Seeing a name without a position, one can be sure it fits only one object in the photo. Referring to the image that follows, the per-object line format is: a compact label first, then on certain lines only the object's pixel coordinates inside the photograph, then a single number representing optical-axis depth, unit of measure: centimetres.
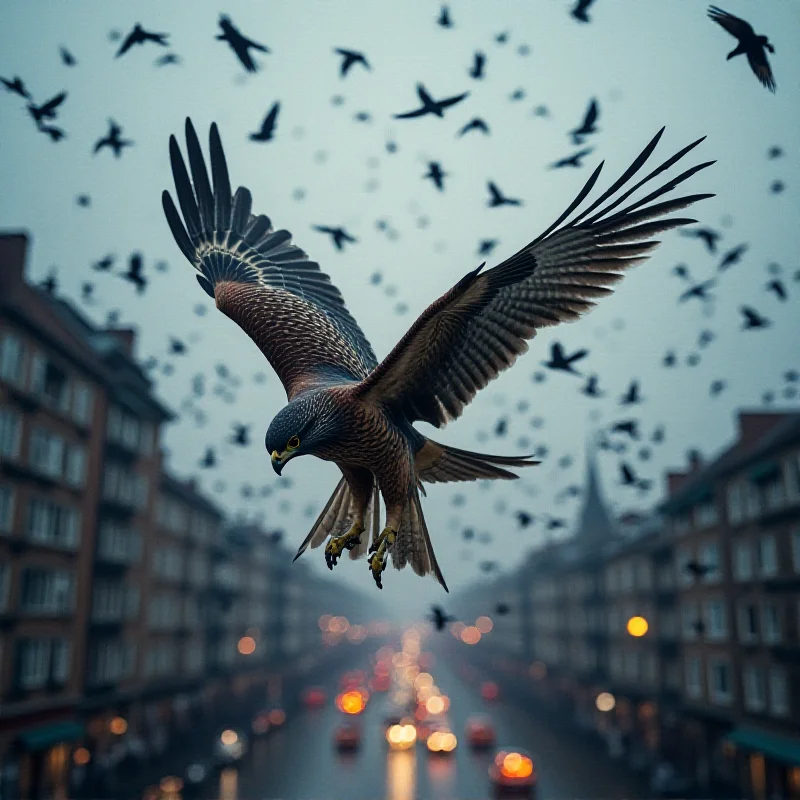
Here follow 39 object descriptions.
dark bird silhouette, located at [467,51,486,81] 735
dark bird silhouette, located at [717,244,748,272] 920
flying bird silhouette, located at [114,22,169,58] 592
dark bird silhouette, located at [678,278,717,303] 893
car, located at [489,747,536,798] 2750
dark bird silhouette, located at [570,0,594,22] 630
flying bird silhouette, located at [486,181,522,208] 715
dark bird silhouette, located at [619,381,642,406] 1194
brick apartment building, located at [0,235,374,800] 2755
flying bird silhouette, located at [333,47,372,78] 657
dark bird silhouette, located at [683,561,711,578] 1817
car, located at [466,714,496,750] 4072
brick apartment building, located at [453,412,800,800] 2956
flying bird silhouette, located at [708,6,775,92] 429
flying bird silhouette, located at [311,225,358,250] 571
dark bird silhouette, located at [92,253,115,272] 766
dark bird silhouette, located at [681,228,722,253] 915
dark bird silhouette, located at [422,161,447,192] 658
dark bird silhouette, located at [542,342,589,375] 606
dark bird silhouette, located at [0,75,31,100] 639
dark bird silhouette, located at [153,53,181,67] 710
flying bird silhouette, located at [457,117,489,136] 774
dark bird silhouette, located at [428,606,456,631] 962
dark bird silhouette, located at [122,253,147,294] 699
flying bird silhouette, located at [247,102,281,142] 558
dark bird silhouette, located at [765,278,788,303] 1078
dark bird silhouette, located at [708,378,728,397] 1466
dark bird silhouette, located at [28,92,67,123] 592
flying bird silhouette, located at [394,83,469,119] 471
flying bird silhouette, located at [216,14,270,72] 504
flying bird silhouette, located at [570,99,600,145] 652
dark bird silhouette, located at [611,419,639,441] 1089
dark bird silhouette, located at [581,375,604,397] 1066
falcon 323
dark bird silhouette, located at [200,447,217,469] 1257
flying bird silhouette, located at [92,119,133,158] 663
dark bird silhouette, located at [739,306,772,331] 1123
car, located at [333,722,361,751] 3994
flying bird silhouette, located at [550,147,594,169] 577
